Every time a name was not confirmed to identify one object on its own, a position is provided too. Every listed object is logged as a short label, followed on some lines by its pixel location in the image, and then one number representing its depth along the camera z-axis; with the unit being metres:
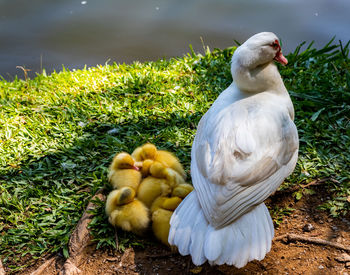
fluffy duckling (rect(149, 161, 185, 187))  3.00
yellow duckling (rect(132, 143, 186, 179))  3.23
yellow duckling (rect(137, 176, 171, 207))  2.99
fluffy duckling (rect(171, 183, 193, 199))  2.94
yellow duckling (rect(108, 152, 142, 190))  3.09
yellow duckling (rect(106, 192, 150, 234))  2.85
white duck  2.32
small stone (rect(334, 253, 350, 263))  2.71
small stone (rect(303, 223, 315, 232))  2.96
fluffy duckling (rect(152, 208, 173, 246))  2.78
